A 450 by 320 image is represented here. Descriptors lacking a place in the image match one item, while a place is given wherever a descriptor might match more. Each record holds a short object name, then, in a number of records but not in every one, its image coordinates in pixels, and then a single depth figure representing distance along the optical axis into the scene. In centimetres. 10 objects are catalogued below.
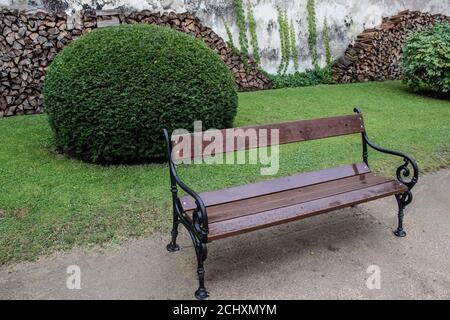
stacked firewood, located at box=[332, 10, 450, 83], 955
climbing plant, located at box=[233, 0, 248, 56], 830
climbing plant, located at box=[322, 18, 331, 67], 944
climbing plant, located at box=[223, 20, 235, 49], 831
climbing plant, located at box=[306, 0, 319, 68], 910
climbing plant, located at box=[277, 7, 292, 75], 884
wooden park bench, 250
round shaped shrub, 414
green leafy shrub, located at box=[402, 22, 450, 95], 791
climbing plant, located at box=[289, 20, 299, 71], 901
